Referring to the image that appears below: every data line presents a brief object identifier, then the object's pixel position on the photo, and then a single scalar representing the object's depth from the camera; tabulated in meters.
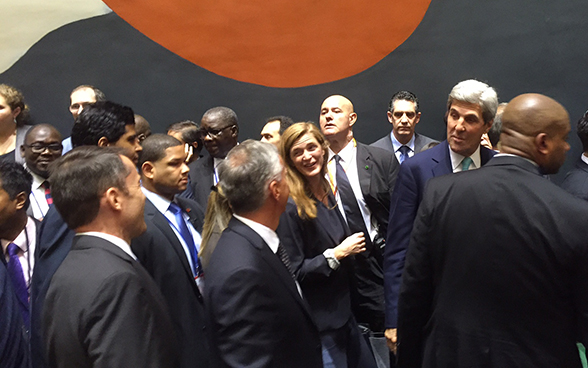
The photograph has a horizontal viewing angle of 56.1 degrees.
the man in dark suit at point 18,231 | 2.76
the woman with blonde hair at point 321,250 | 2.76
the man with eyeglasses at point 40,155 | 3.72
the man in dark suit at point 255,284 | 1.80
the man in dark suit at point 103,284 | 1.47
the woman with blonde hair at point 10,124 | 4.64
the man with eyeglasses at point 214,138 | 4.68
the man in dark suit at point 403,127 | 4.95
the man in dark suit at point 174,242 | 2.55
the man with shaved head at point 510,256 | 1.94
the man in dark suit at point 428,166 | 2.82
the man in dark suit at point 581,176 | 3.57
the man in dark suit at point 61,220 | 2.47
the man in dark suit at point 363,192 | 3.32
